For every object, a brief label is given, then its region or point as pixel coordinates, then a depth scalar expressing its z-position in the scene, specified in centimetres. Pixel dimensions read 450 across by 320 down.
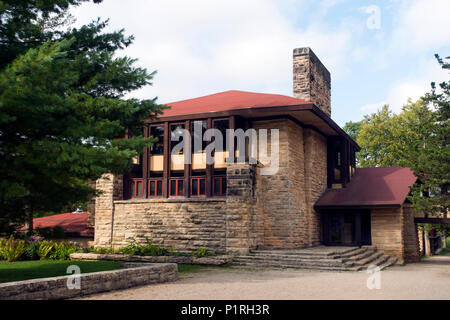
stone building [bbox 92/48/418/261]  1662
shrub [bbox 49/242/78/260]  1625
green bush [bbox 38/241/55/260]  1614
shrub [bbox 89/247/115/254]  1692
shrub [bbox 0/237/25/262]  1554
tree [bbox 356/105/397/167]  3395
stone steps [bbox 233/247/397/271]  1430
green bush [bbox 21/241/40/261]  1602
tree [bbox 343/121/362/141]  4581
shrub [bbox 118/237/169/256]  1616
